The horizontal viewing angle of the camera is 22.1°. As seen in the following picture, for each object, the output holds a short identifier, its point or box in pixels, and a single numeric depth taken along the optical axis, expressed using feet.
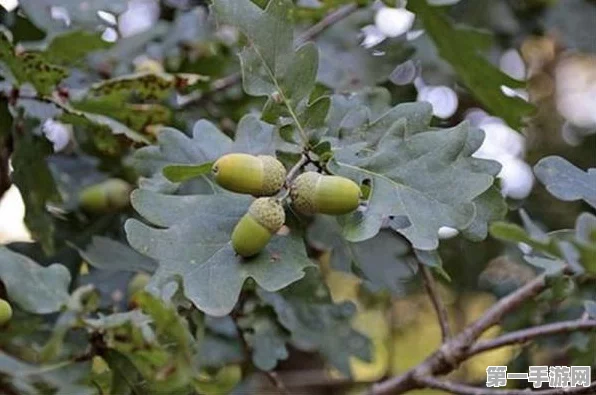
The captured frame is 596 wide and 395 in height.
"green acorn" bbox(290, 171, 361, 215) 1.72
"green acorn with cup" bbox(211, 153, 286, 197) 1.74
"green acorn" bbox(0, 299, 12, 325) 1.87
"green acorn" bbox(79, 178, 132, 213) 2.59
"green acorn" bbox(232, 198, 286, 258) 1.74
